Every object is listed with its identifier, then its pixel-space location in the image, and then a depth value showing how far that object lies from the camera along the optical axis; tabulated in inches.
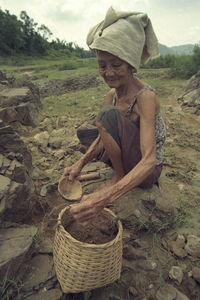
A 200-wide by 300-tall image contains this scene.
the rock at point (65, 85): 336.2
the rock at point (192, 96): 248.1
